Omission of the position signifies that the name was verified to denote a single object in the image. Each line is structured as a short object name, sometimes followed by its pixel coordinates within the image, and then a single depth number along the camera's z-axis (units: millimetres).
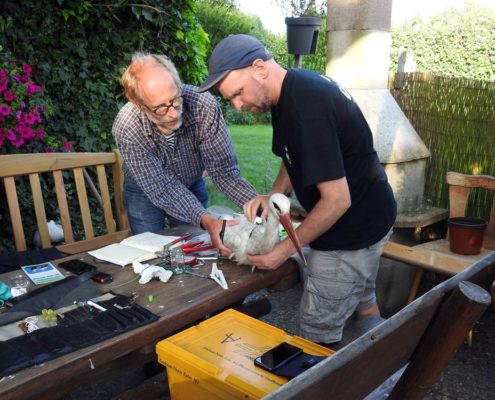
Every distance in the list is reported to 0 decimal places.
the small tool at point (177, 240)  2300
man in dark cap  1797
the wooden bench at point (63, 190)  2729
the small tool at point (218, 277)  1983
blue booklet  2012
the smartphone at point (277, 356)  1502
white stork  1980
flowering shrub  3550
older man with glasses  2348
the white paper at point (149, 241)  2330
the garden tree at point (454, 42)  8672
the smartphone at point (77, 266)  2092
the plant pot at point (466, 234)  3396
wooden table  1402
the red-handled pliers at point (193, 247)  2318
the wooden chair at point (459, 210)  3504
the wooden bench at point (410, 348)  925
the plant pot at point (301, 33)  6016
